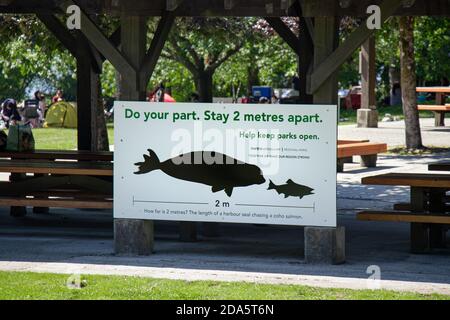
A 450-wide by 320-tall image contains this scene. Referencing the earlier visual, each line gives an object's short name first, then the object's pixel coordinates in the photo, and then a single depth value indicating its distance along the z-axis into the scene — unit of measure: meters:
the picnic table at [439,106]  27.31
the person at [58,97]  38.89
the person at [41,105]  36.97
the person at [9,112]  34.25
